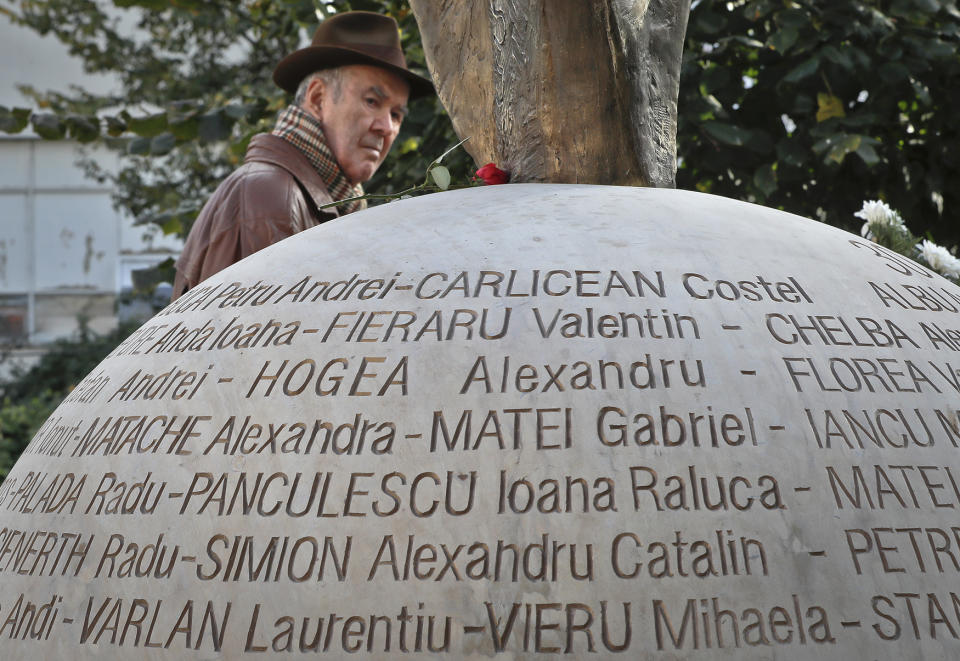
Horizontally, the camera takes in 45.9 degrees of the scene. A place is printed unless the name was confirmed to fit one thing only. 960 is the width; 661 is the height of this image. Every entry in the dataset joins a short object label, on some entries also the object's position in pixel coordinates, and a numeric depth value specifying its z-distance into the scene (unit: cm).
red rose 256
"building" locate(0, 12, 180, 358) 1711
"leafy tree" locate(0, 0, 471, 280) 1061
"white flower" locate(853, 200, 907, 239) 323
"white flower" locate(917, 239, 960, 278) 317
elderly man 373
